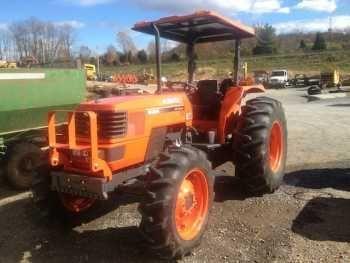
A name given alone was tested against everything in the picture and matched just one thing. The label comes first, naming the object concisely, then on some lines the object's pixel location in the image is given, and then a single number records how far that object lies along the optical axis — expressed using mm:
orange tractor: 4766
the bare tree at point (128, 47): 73812
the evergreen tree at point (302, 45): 84500
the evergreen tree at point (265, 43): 76375
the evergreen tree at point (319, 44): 75188
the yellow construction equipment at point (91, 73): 46900
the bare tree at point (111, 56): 83062
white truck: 40841
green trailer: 8086
